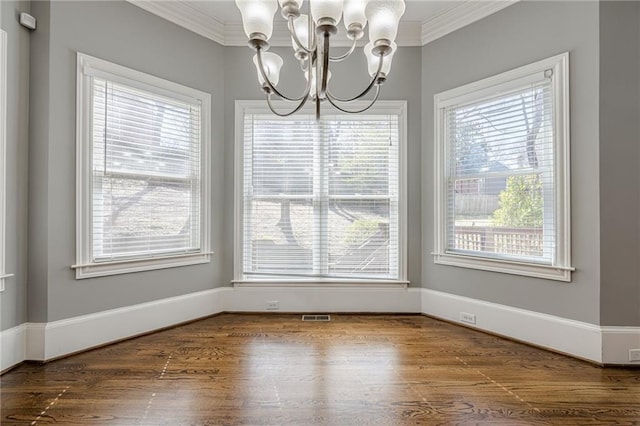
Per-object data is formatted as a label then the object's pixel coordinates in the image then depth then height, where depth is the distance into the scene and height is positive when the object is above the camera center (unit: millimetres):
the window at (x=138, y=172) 2689 +377
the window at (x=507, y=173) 2654 +366
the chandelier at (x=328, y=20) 1497 +889
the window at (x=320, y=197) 3578 +189
